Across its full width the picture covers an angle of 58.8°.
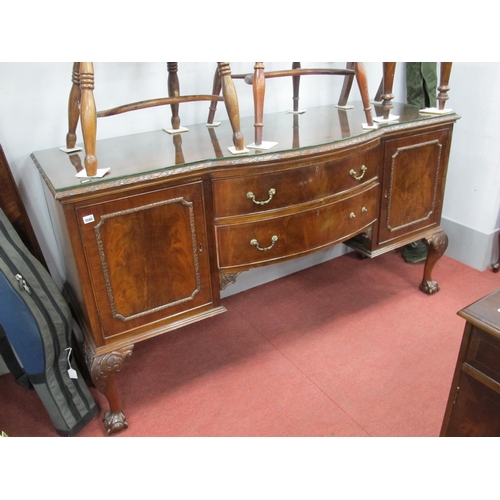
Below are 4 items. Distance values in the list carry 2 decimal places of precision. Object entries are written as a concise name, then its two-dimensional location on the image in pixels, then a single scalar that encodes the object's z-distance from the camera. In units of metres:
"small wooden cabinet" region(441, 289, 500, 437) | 1.01
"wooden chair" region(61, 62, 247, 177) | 1.26
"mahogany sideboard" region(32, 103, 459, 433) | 1.33
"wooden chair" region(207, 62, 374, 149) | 1.49
